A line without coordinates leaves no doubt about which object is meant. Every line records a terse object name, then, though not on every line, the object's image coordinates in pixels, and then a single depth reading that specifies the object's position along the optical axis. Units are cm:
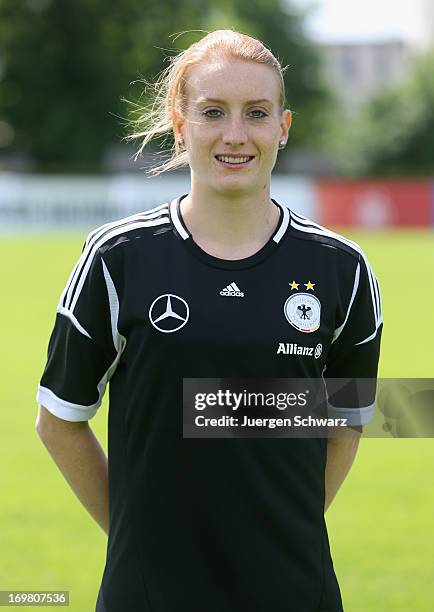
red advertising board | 3167
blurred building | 10806
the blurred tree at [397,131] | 4716
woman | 243
